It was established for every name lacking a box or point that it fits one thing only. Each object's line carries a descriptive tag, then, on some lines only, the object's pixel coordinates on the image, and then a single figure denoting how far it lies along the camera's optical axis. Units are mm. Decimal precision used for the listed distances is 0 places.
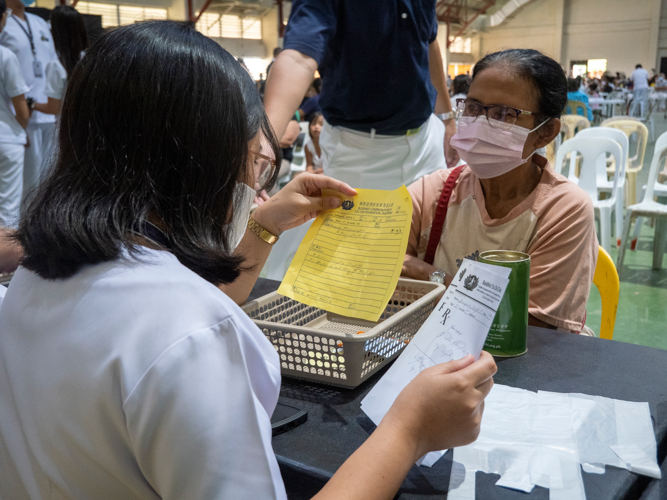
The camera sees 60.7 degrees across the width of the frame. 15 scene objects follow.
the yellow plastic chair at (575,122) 5742
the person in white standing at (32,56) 3670
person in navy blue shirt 1737
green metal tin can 941
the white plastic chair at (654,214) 3352
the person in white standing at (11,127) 3273
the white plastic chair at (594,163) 3680
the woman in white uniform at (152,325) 474
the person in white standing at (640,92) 12727
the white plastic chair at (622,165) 3912
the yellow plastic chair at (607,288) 1475
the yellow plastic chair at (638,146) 4676
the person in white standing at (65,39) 3307
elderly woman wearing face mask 1318
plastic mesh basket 864
